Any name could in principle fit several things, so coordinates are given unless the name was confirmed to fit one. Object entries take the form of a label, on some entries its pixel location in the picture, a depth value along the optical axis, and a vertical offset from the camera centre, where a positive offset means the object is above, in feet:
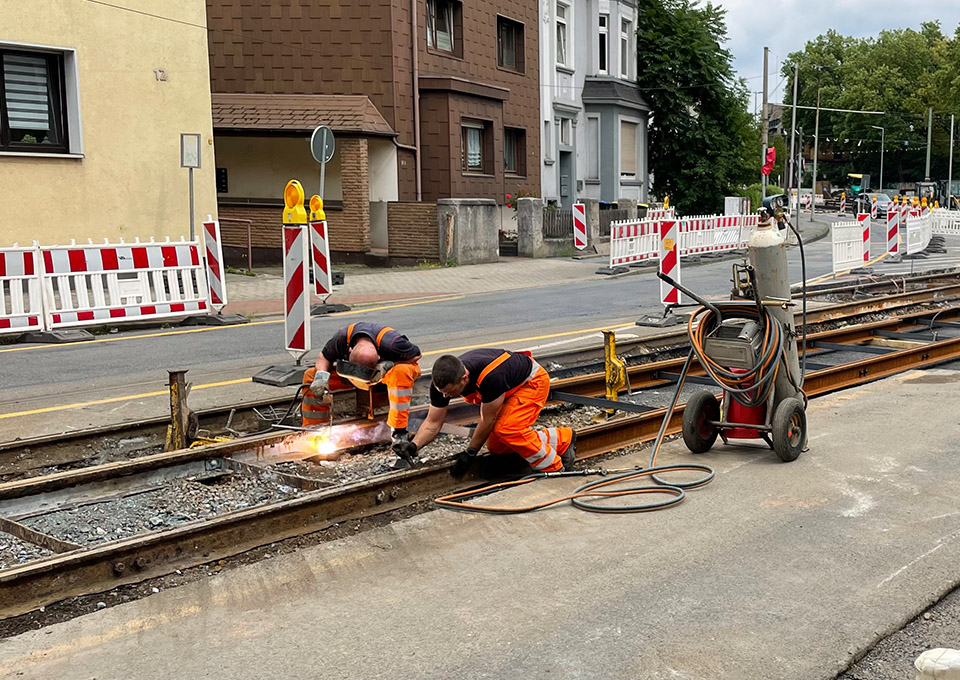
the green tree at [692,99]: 129.18 +14.03
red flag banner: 123.03 +5.66
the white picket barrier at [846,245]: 71.67 -2.66
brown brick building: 81.35 +8.76
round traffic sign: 54.49 +3.83
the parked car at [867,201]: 194.12 +1.29
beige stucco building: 54.54 +5.85
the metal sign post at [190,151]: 52.65 +3.43
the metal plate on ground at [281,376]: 30.48 -4.82
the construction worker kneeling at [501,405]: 20.52 -3.92
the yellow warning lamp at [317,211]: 45.60 +0.21
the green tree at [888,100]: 312.09 +33.88
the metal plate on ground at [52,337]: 42.06 -4.83
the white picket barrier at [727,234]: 91.04 -2.16
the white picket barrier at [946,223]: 123.85 -2.05
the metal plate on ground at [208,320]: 47.44 -4.75
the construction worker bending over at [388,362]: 23.12 -3.34
